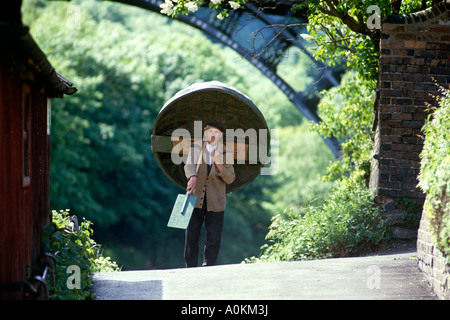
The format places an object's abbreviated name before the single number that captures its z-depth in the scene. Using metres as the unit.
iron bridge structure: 34.46
